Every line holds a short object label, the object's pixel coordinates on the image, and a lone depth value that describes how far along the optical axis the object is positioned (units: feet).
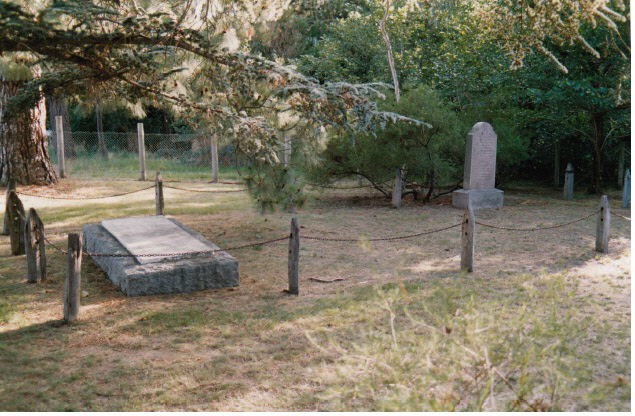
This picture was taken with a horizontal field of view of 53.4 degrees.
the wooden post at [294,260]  24.43
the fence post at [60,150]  60.29
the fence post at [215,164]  62.79
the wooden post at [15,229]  31.42
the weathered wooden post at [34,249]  25.96
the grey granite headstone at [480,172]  46.34
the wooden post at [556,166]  60.64
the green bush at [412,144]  46.09
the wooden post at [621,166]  58.08
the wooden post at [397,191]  47.83
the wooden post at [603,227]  31.71
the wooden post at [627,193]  47.06
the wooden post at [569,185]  52.49
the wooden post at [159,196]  41.67
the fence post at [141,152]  62.49
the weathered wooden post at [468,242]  27.53
